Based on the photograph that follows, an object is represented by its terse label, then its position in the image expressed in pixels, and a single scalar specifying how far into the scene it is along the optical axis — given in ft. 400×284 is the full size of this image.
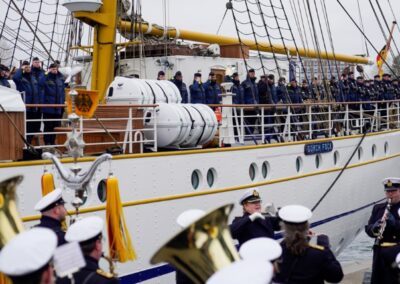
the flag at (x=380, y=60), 71.77
